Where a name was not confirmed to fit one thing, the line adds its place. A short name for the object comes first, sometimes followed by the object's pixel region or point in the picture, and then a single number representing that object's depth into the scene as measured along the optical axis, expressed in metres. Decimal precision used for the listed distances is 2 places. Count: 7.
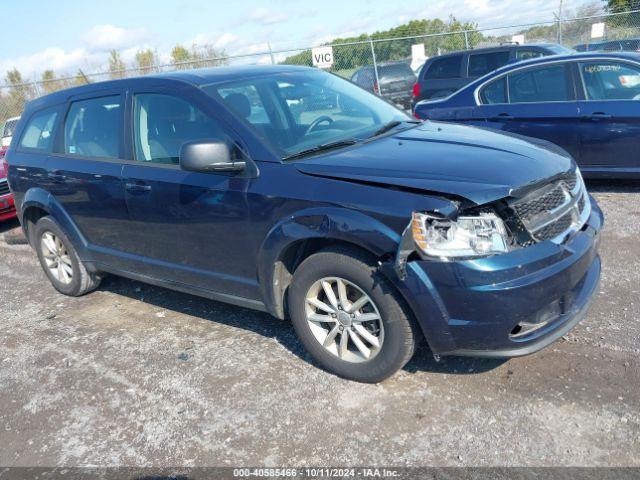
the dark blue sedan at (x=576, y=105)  6.23
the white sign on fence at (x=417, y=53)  19.84
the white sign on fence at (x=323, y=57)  17.02
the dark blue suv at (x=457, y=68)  11.80
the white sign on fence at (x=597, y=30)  16.33
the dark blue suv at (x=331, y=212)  2.84
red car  8.23
